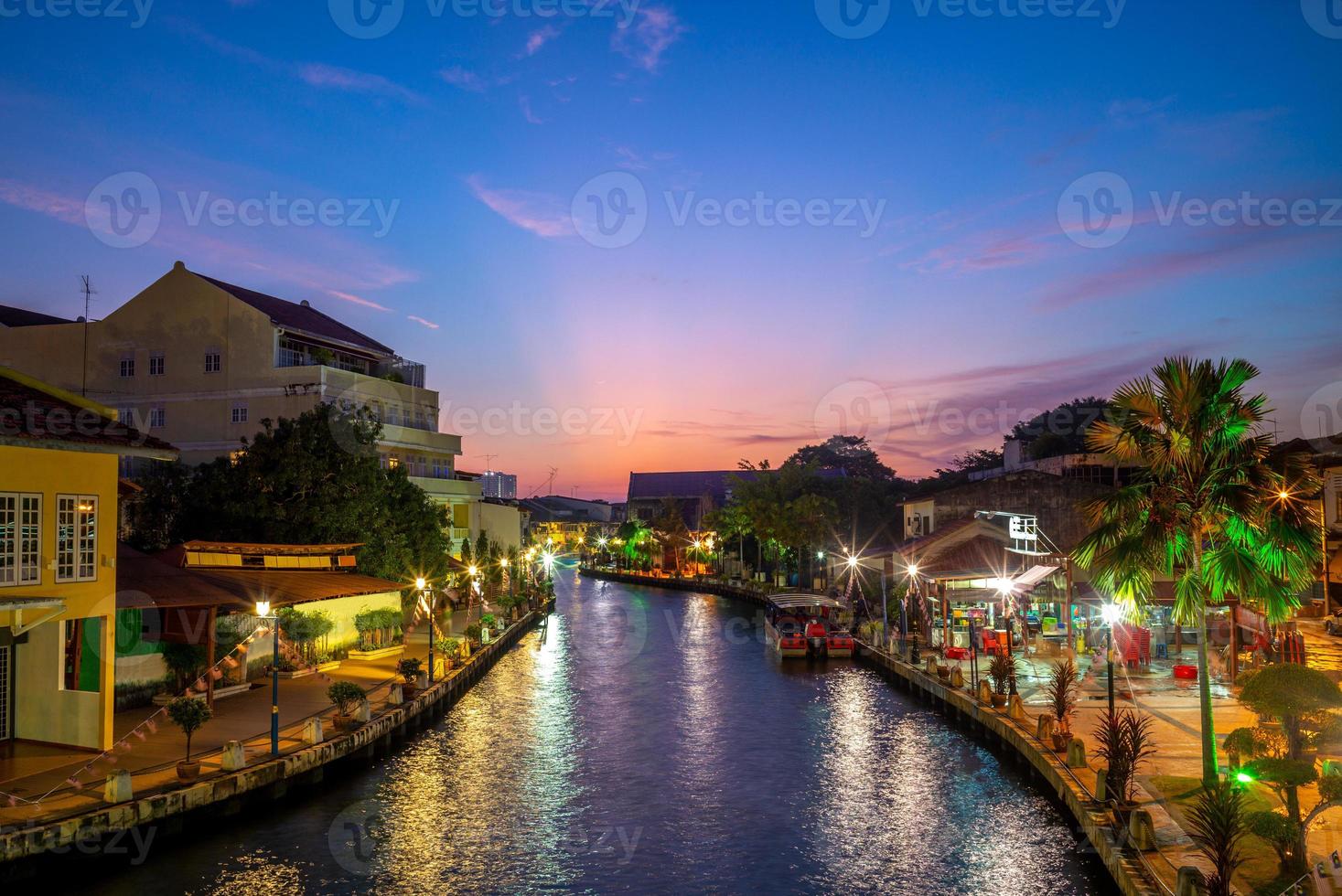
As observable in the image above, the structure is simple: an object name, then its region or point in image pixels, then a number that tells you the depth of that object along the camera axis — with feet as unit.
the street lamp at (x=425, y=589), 136.26
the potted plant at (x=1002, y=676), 98.17
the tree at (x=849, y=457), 460.96
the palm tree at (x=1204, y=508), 56.85
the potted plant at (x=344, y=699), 88.79
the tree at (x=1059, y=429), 293.64
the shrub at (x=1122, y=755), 61.31
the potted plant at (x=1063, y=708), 78.94
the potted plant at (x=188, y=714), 72.23
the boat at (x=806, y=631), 160.04
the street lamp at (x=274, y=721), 76.07
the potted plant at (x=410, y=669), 111.95
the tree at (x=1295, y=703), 55.01
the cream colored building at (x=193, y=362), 183.11
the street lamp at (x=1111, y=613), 108.17
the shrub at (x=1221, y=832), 43.27
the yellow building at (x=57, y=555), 67.92
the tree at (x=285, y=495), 125.29
